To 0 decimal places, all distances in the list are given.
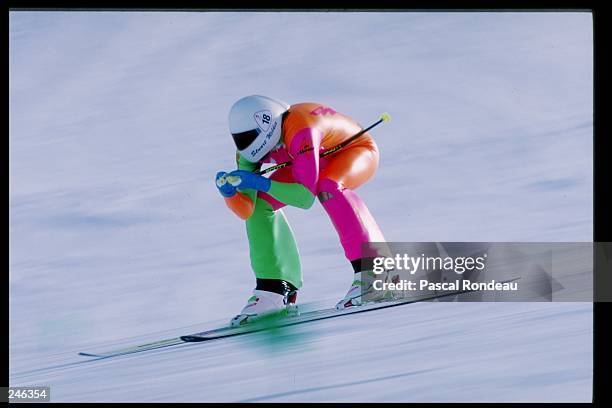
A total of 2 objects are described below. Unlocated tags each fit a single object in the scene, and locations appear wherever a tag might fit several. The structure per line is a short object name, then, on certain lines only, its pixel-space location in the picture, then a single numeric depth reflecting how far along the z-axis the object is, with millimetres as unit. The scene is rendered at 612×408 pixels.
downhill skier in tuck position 11500
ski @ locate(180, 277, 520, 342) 11562
